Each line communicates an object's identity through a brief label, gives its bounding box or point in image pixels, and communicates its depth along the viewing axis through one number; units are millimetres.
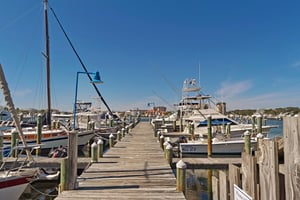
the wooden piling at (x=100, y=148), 8244
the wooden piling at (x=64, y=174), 4534
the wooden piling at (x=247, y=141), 9977
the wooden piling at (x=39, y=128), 12410
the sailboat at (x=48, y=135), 14713
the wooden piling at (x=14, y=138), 9873
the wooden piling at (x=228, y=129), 16395
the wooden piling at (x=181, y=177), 4555
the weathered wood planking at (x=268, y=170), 1682
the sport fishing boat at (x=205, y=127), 13508
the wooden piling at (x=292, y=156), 1425
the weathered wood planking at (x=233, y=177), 2316
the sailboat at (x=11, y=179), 5883
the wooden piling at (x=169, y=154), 7562
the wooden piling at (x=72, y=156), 4560
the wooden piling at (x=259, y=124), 13639
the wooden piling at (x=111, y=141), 10900
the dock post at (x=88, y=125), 20801
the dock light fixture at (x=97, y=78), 11443
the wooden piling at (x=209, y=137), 11813
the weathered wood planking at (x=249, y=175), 1948
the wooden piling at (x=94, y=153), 7463
